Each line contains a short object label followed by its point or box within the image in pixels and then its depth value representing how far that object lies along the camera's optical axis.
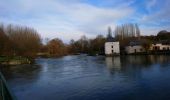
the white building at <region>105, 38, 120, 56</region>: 42.44
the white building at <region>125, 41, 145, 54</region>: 40.26
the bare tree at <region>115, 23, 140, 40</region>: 60.83
